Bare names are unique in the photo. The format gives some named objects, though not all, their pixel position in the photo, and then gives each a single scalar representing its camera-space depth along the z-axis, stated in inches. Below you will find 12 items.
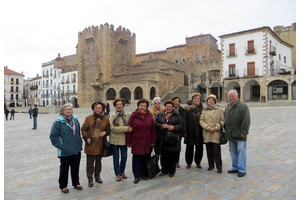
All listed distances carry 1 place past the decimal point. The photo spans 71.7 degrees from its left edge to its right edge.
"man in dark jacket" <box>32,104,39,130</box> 431.3
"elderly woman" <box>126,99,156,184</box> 147.9
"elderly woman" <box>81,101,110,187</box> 144.6
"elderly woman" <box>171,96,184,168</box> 174.1
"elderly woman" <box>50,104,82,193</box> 130.0
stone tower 1300.4
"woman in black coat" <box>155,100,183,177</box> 154.6
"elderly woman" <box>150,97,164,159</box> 159.2
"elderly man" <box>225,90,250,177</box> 151.8
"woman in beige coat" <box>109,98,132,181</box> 149.6
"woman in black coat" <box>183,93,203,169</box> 169.6
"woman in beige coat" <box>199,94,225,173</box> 162.6
